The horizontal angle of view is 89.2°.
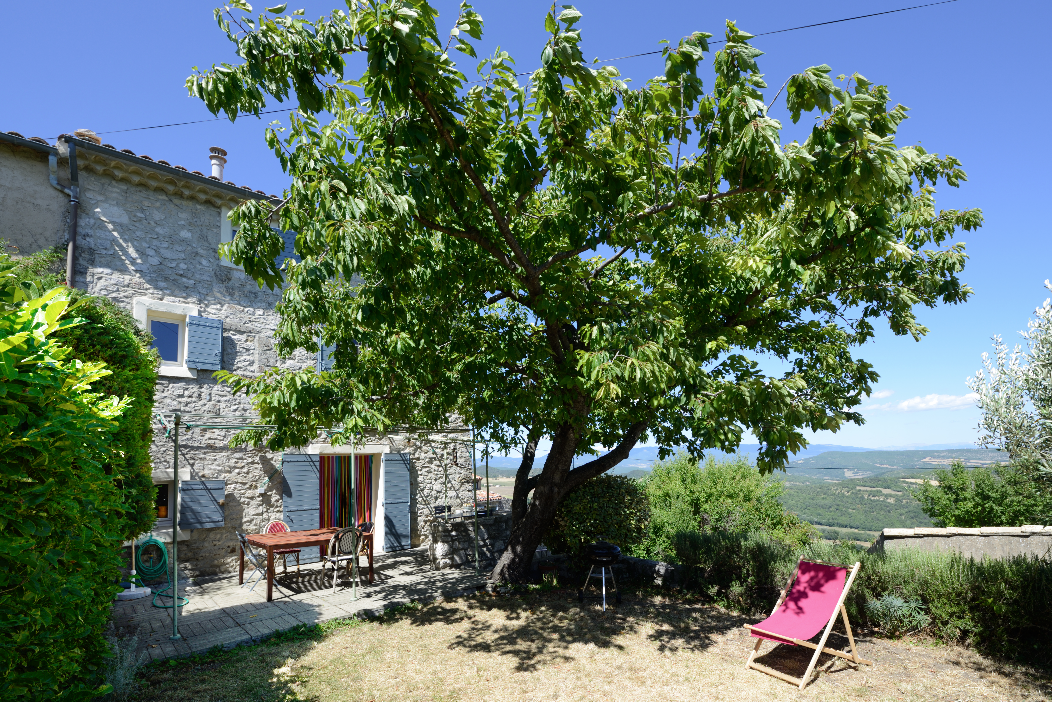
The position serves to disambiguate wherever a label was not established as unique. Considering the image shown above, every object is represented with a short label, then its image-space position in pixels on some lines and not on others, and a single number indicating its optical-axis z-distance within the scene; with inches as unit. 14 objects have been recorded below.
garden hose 315.3
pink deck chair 200.1
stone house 312.8
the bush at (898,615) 231.6
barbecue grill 294.8
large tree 146.4
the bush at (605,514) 350.6
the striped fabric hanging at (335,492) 407.2
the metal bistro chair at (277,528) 366.6
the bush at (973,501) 439.2
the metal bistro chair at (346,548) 301.9
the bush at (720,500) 554.9
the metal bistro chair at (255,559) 317.6
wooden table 287.0
